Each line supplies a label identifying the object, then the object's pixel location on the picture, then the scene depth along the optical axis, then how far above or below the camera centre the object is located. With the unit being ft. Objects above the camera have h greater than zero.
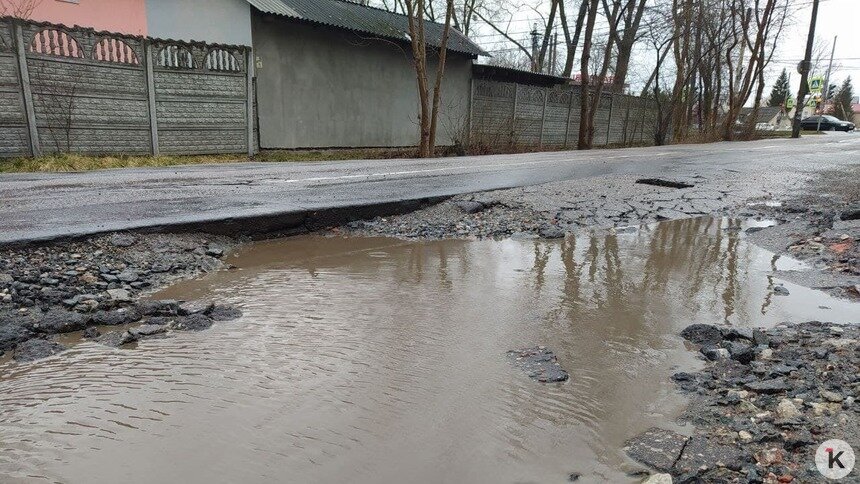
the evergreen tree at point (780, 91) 207.31 +22.15
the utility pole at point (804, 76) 86.48 +12.07
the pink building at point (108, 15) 42.52 +8.92
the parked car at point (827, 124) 143.72 +6.81
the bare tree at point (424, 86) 43.32 +4.17
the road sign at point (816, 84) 121.08 +14.81
